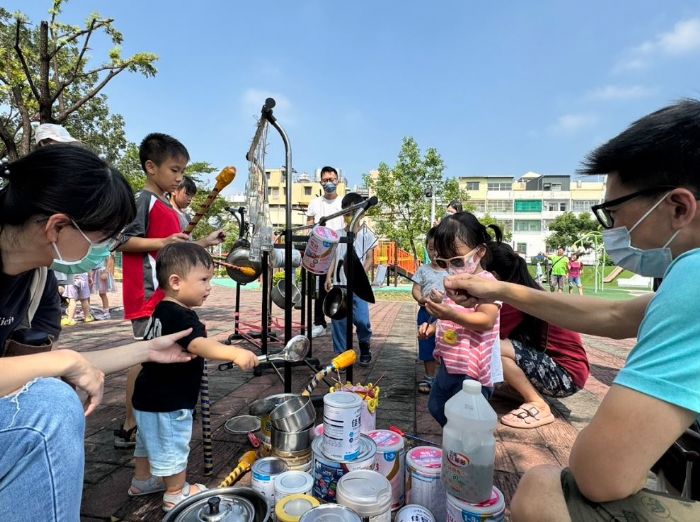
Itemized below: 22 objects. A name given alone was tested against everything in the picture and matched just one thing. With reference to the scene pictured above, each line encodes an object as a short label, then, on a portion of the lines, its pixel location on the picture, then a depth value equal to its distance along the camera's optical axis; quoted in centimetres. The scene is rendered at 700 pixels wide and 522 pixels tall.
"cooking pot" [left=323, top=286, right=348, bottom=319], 370
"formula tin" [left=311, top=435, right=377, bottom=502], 157
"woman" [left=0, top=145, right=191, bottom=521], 105
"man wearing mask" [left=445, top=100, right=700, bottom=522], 87
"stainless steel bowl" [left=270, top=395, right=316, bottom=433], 188
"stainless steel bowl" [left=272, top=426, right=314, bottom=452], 185
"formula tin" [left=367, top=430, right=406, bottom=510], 166
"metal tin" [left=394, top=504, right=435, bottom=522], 141
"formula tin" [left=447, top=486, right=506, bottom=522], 136
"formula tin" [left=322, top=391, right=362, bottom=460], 160
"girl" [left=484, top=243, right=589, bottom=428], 287
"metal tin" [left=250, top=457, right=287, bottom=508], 162
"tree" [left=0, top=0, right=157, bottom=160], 634
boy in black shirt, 179
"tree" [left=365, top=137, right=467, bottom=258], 2188
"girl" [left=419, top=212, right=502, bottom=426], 219
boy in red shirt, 235
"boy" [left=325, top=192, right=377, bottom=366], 380
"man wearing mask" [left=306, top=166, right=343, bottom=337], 464
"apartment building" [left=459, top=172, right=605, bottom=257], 6247
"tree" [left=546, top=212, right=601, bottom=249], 5031
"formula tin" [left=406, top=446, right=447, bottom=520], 158
